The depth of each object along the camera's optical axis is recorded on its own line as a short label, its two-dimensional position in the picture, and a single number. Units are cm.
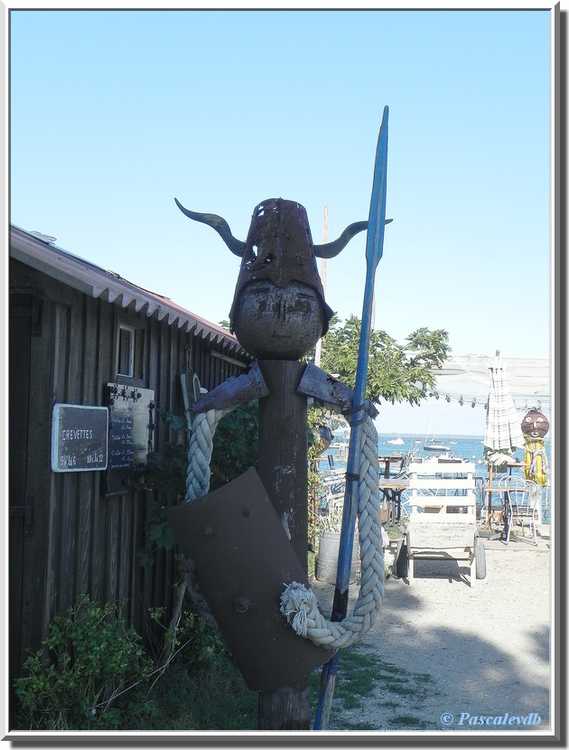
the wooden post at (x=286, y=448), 375
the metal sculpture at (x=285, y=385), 335
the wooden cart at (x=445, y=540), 941
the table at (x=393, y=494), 1418
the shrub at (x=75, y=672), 368
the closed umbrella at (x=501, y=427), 1424
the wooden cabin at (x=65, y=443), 383
